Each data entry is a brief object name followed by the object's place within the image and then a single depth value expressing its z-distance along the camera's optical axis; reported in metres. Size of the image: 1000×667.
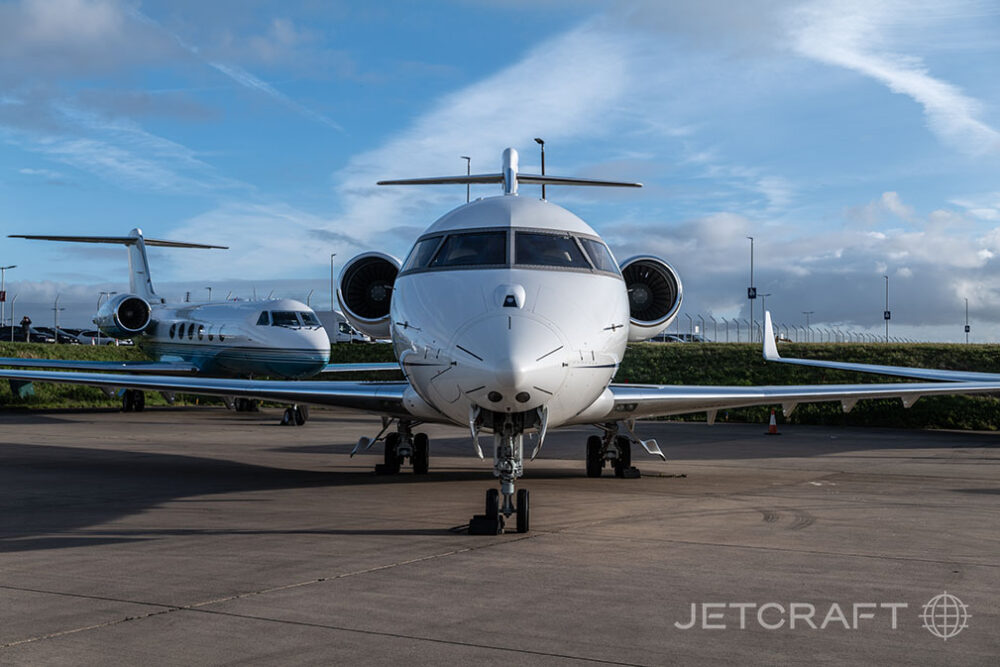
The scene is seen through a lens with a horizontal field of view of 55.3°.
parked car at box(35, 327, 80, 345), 87.79
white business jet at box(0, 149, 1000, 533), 7.36
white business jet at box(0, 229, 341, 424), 27.81
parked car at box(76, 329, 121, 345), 99.94
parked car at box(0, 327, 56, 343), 84.80
